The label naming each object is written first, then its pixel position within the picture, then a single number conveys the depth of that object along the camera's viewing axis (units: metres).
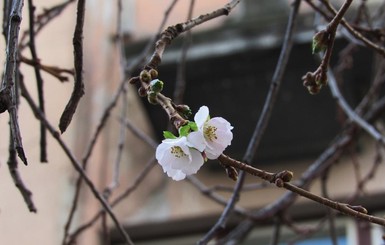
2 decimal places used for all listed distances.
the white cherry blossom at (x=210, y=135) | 0.75
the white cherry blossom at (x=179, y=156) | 0.75
